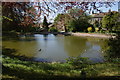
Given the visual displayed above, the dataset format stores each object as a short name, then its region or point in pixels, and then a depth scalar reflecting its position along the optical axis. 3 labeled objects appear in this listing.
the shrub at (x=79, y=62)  5.34
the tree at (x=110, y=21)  23.38
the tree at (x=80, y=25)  27.88
